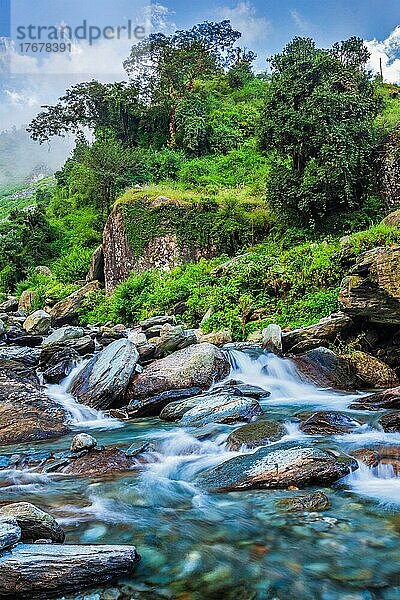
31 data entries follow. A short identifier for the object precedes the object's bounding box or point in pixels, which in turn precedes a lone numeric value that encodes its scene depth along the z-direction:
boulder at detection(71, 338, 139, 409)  8.36
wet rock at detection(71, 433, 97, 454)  5.84
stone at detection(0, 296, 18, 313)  25.77
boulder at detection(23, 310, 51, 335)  17.52
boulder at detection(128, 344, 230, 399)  8.55
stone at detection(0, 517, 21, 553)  2.89
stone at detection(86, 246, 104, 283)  24.69
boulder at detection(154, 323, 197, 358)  10.97
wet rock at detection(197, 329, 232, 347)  12.40
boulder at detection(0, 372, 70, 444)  6.63
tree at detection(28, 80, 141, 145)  33.71
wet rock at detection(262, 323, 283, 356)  10.43
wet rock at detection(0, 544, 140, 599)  2.78
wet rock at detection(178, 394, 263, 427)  6.80
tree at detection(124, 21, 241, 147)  32.44
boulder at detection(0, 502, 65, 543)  3.25
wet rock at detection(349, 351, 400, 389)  8.91
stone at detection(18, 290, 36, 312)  24.89
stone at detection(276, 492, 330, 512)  4.19
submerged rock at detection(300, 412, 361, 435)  6.24
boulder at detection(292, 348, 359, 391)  9.03
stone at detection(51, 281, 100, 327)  20.50
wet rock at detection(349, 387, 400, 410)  7.13
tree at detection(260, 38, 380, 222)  18.50
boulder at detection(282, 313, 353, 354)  10.34
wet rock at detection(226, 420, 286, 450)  5.76
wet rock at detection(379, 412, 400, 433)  6.06
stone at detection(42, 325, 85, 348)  13.21
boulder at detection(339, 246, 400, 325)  8.43
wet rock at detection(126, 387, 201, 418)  7.82
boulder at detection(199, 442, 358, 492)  4.66
